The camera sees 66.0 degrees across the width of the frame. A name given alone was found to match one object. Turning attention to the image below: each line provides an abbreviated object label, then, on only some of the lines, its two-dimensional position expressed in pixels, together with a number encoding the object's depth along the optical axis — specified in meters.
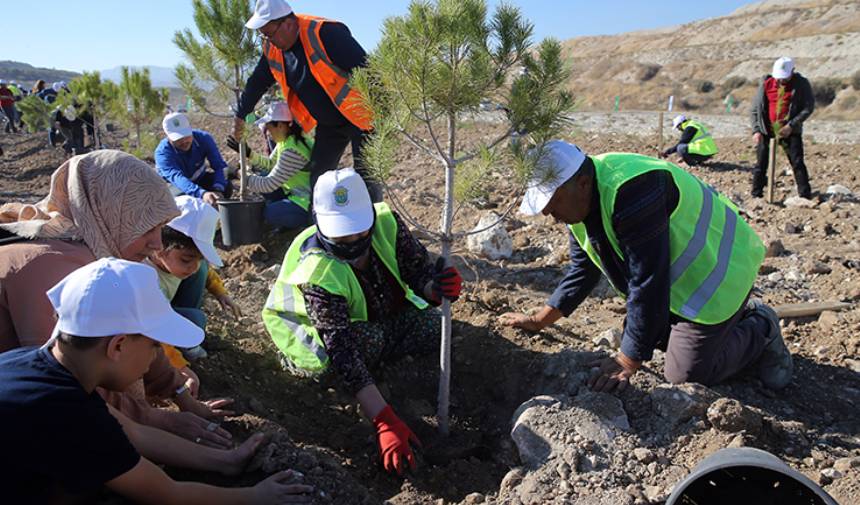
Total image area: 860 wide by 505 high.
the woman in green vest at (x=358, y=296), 2.84
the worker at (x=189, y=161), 5.66
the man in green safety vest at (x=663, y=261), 2.65
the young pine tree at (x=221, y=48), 5.28
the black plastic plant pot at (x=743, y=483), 1.94
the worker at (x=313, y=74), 4.42
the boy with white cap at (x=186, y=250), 3.04
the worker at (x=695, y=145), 9.29
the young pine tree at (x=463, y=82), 2.52
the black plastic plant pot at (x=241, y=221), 5.59
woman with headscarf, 2.07
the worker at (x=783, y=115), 7.23
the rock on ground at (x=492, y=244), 5.61
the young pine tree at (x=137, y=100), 8.38
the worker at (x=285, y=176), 5.61
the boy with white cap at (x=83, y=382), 1.67
